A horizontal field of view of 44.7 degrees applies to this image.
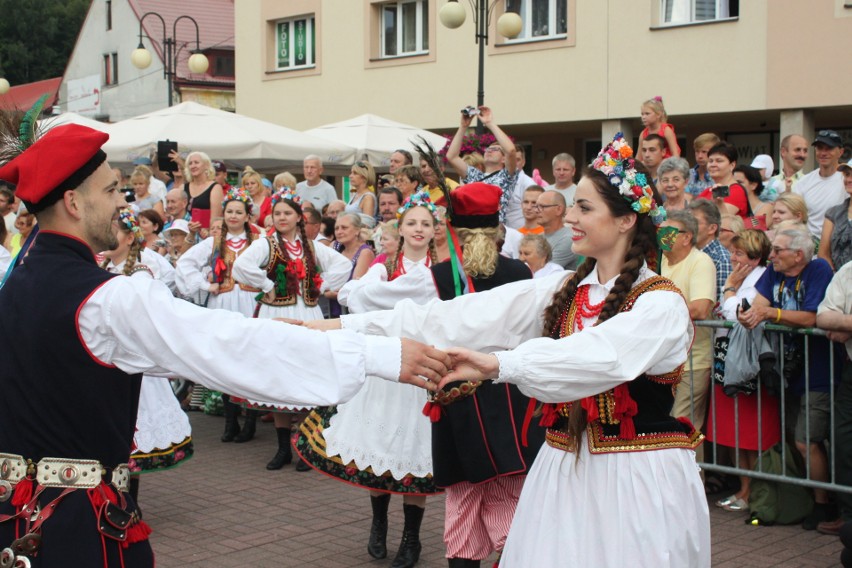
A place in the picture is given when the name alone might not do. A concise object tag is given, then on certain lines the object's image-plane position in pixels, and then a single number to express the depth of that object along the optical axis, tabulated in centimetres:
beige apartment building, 1639
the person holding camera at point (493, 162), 999
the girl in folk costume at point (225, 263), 993
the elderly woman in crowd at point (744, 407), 708
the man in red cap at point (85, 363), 296
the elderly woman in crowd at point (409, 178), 1041
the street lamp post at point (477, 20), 1606
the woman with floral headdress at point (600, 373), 346
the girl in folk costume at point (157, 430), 689
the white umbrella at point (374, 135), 1535
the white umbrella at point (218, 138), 1447
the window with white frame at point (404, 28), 2256
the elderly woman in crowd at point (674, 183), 875
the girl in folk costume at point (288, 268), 894
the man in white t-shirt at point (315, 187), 1309
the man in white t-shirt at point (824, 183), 920
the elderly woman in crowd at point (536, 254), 833
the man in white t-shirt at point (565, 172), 1080
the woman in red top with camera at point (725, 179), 902
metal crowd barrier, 655
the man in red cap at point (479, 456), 516
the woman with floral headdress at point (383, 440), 586
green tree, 5953
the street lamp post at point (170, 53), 2509
